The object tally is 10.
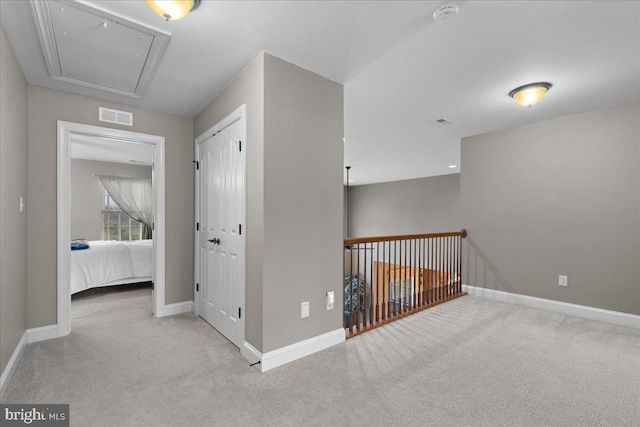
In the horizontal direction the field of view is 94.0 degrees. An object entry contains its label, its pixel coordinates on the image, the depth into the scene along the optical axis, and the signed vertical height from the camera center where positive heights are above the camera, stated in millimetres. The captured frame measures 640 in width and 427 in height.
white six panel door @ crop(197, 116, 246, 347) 2531 -177
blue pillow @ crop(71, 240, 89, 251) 4327 -463
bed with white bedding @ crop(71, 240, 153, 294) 4137 -747
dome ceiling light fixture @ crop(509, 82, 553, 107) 2748 +1129
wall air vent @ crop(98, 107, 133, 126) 3043 +1020
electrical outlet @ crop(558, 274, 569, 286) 3508 -795
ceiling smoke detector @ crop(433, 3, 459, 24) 1737 +1193
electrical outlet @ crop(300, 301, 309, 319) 2385 -772
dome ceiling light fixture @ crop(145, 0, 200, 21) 1591 +1122
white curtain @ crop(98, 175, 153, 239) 6680 +422
